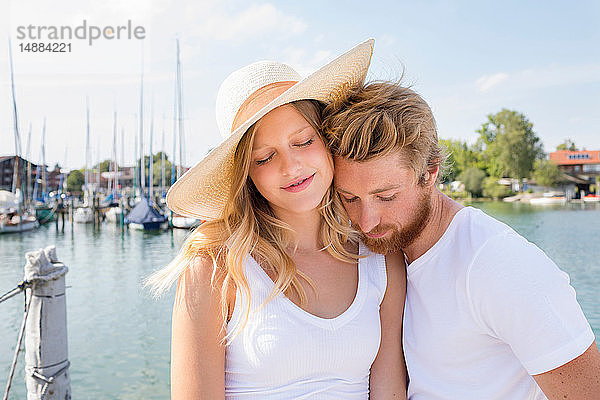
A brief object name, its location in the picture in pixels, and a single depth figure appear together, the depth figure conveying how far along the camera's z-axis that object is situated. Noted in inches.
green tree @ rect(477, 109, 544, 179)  2906.0
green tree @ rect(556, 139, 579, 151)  3757.4
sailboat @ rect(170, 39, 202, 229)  1284.4
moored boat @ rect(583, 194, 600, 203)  2554.4
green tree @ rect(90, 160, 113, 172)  3878.0
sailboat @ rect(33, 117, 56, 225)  1526.8
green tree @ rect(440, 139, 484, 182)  3037.4
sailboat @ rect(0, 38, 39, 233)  1237.1
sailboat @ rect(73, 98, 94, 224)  1514.5
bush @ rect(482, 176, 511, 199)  2719.0
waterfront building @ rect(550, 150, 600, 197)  3016.7
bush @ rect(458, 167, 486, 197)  2760.8
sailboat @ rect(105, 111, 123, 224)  1508.4
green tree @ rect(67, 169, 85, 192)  3115.2
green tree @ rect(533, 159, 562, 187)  2795.3
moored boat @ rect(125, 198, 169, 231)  1232.2
